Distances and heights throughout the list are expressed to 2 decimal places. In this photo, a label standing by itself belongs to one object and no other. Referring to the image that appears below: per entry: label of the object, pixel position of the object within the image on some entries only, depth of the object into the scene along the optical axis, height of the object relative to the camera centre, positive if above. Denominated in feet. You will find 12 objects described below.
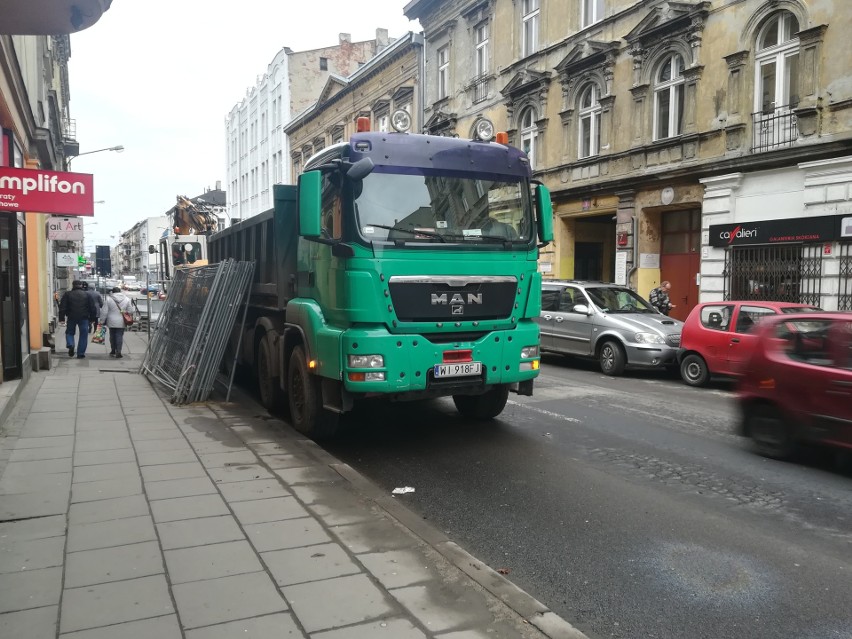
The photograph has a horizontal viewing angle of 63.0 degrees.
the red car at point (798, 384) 19.62 -3.13
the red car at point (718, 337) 36.27 -3.13
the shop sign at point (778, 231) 48.08 +3.56
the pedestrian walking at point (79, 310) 50.34 -2.44
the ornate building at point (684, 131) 48.65 +12.50
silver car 41.63 -3.02
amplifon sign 24.71 +3.10
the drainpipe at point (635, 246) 64.90 +3.06
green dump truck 20.95 +0.16
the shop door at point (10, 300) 32.30 -1.07
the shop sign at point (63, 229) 53.11 +3.68
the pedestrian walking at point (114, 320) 51.44 -3.17
